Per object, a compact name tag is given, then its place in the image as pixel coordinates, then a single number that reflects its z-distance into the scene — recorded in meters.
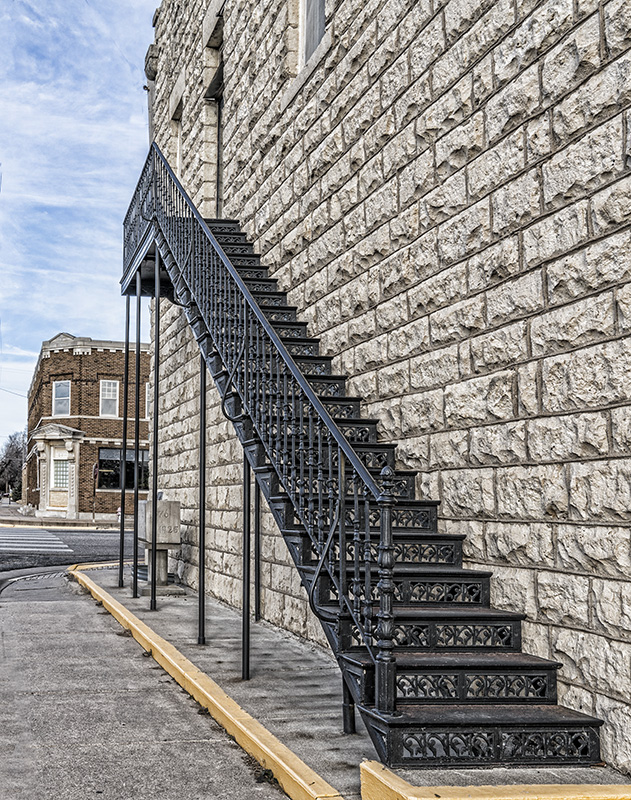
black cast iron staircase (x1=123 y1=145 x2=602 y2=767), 4.38
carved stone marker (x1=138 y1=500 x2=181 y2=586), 12.82
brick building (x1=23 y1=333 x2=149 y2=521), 42.16
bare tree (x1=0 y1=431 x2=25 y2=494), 132.57
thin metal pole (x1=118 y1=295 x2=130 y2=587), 12.27
